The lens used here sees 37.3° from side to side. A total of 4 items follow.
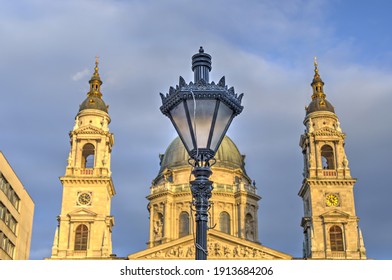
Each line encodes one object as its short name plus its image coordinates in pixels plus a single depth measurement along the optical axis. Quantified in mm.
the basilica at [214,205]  55906
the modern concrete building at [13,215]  52000
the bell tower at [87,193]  56375
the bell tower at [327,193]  56875
